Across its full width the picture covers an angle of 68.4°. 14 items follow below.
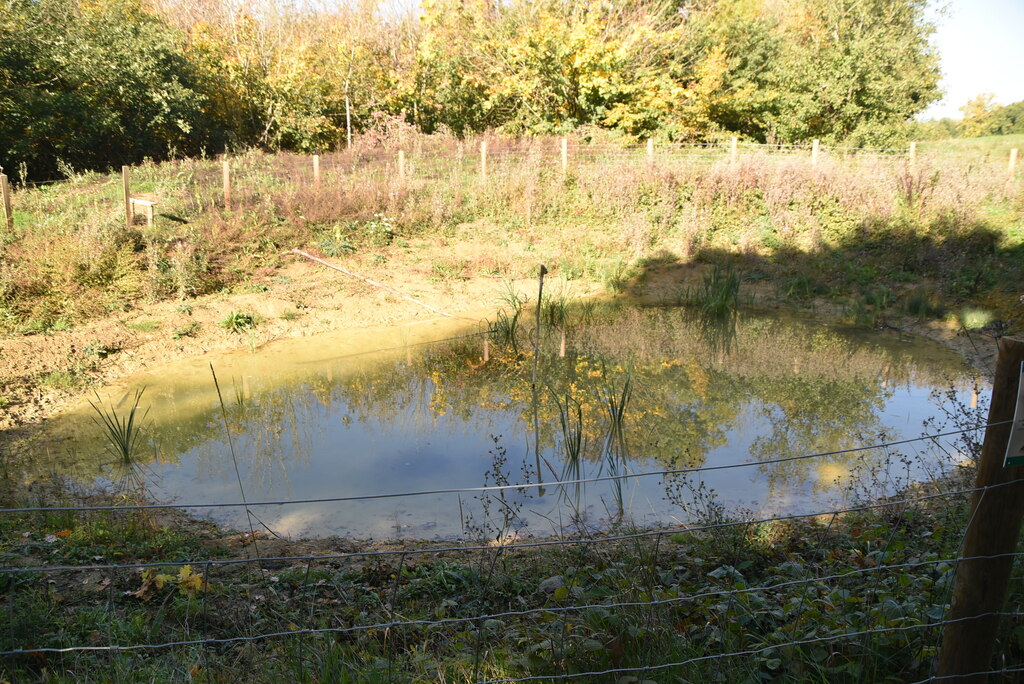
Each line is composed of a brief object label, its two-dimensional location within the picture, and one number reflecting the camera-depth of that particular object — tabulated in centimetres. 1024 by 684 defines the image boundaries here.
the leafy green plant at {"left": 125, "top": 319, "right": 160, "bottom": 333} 1016
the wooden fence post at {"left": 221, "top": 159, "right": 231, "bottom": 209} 1413
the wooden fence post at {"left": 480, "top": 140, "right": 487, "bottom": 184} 1692
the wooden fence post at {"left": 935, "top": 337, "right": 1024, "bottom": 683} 231
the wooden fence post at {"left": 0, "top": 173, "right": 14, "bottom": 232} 1170
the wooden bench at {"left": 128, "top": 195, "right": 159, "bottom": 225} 1278
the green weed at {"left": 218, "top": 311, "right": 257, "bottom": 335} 1062
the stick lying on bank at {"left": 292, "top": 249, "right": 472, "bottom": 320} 1210
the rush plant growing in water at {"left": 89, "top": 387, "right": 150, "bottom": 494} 625
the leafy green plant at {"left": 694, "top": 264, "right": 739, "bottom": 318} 1183
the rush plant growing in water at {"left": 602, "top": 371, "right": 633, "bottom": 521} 622
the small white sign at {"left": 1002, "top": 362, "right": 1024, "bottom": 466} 226
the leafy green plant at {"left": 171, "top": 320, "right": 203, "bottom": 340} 1018
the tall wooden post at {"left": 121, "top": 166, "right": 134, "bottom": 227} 1260
